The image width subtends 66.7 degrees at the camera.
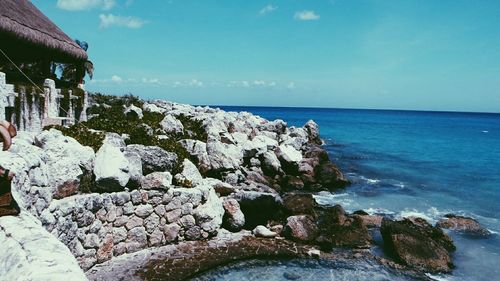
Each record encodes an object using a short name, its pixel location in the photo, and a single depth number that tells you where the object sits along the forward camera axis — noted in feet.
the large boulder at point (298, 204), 57.34
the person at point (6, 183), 16.96
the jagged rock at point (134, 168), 42.39
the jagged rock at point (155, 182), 43.65
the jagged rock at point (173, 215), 44.68
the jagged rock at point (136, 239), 41.73
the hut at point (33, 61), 51.83
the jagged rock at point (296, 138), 120.96
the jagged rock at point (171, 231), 44.62
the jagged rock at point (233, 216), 50.01
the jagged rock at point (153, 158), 46.44
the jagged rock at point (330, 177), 89.51
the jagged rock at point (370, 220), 60.90
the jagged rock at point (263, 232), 49.62
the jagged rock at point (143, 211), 42.34
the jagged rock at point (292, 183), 83.36
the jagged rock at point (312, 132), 173.25
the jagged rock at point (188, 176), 48.64
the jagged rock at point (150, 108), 96.32
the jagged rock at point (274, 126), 134.01
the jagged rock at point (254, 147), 83.10
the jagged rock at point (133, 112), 78.98
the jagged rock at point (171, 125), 74.19
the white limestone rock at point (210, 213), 46.16
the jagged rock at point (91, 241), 36.86
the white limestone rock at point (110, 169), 39.19
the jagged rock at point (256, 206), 52.80
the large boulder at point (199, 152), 63.82
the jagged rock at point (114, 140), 48.71
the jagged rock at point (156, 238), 43.37
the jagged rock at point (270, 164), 84.28
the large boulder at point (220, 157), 66.13
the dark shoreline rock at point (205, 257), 37.32
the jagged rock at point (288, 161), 89.86
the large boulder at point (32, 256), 13.57
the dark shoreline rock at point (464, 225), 63.00
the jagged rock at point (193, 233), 45.78
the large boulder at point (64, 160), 34.65
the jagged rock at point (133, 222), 41.76
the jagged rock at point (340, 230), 50.90
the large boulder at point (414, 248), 46.83
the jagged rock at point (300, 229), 49.67
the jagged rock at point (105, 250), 38.37
